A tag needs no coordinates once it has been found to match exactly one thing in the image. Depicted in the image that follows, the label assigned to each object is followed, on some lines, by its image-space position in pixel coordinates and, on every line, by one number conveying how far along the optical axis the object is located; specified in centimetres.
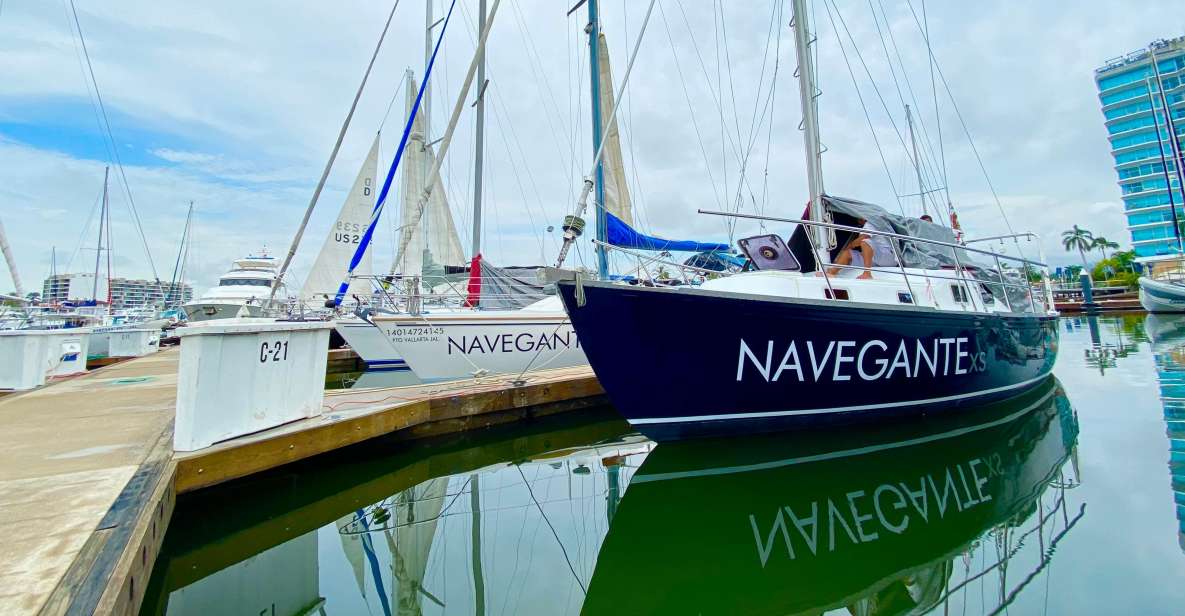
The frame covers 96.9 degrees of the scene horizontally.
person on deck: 704
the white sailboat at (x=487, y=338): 974
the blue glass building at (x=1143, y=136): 6184
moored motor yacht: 2361
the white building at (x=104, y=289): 3448
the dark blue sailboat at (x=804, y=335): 527
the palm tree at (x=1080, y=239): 6992
